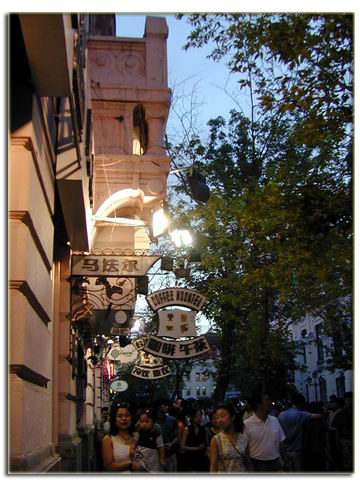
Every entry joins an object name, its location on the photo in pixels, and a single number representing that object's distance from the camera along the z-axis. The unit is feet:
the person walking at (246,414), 46.31
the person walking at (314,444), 41.34
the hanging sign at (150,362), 65.77
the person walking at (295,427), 41.83
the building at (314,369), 151.33
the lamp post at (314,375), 156.40
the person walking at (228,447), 23.12
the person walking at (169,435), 39.40
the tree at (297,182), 32.78
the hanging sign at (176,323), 41.37
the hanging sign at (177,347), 40.48
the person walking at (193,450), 39.34
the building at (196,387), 352.90
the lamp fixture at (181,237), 46.68
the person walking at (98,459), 25.38
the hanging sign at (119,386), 90.94
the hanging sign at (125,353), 80.73
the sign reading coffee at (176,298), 41.50
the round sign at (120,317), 55.11
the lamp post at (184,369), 145.55
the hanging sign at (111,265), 38.73
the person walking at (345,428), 46.13
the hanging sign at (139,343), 61.90
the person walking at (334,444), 50.55
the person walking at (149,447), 26.37
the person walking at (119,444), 22.36
